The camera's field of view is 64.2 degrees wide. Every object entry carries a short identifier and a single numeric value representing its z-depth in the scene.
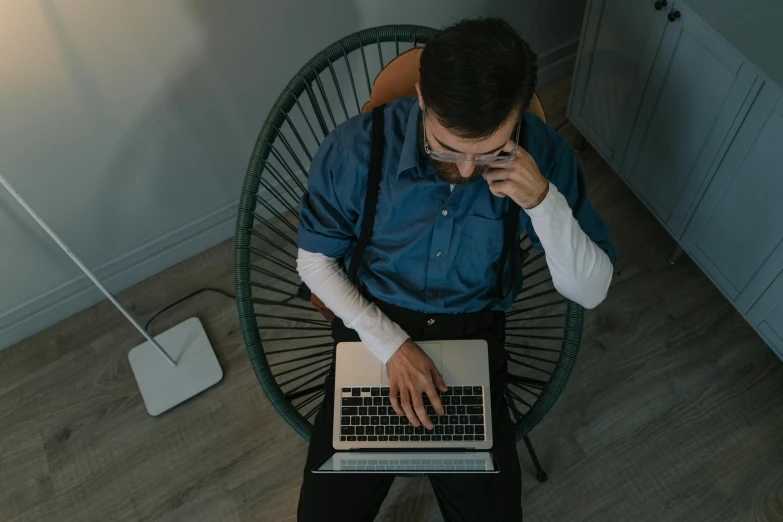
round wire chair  1.24
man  1.04
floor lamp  1.76
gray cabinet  1.34
